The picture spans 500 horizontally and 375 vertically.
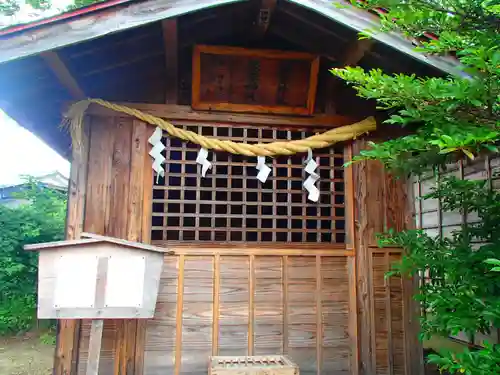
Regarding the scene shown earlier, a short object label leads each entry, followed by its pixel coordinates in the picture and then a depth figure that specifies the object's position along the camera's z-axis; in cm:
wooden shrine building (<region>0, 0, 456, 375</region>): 449
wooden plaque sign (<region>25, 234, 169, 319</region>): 377
